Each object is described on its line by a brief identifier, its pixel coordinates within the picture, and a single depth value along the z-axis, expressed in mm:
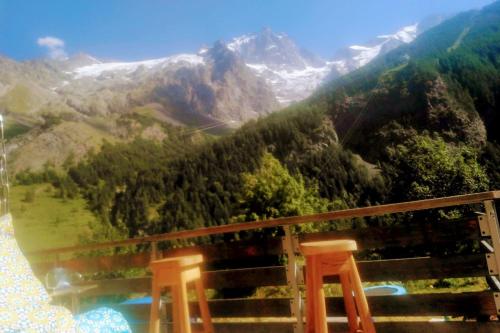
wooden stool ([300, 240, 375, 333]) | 2168
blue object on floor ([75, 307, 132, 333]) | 2373
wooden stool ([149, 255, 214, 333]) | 2504
